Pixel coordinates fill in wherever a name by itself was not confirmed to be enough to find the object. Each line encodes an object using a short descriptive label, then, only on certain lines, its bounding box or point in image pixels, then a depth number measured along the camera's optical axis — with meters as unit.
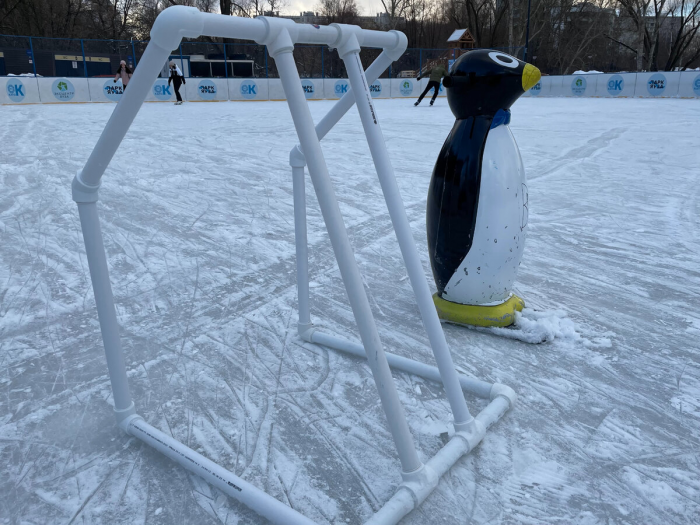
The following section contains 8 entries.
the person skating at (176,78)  15.76
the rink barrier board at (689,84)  17.59
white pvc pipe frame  1.20
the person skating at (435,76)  14.06
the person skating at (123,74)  14.64
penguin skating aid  2.31
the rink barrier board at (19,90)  15.39
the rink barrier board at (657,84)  18.19
